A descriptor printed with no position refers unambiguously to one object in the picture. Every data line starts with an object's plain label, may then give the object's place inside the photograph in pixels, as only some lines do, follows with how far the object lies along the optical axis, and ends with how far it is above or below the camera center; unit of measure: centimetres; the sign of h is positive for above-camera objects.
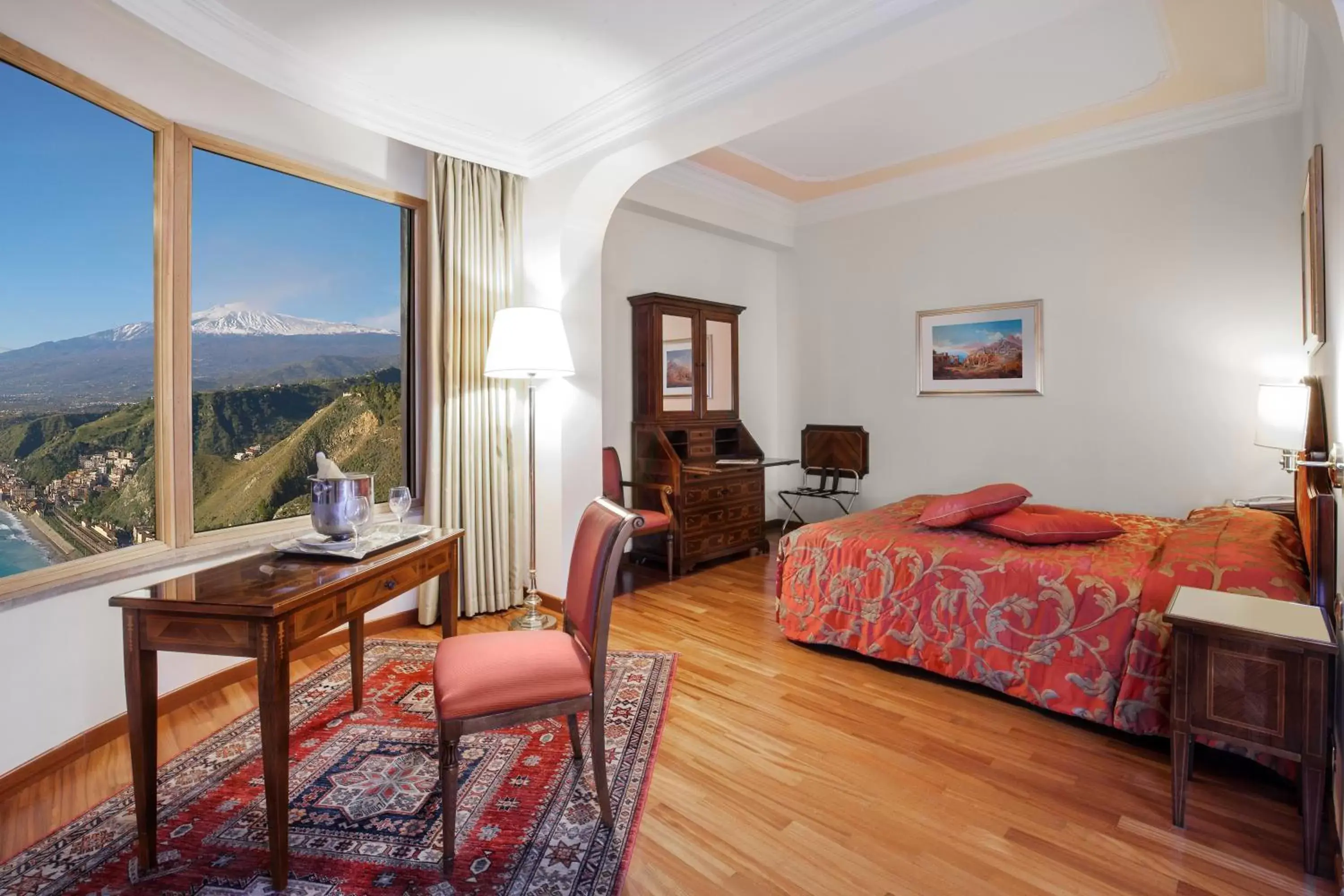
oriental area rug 174 -114
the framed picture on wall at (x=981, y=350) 489 +68
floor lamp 332 +47
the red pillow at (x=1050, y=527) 299 -41
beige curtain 376 +30
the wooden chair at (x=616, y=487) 470 -34
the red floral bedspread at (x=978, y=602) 252 -71
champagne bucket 215 -21
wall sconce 277 +8
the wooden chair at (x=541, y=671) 177 -67
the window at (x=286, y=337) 297 +52
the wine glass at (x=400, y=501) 239 -22
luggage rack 583 -23
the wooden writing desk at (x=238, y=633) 165 -50
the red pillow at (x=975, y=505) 319 -33
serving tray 211 -34
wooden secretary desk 482 +2
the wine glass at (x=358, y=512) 218 -23
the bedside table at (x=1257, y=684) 177 -70
